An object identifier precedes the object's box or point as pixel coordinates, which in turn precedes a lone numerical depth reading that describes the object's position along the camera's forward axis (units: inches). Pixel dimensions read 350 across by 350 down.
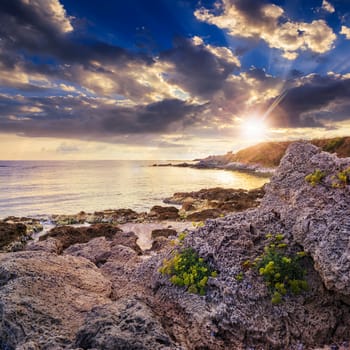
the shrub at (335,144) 3191.4
